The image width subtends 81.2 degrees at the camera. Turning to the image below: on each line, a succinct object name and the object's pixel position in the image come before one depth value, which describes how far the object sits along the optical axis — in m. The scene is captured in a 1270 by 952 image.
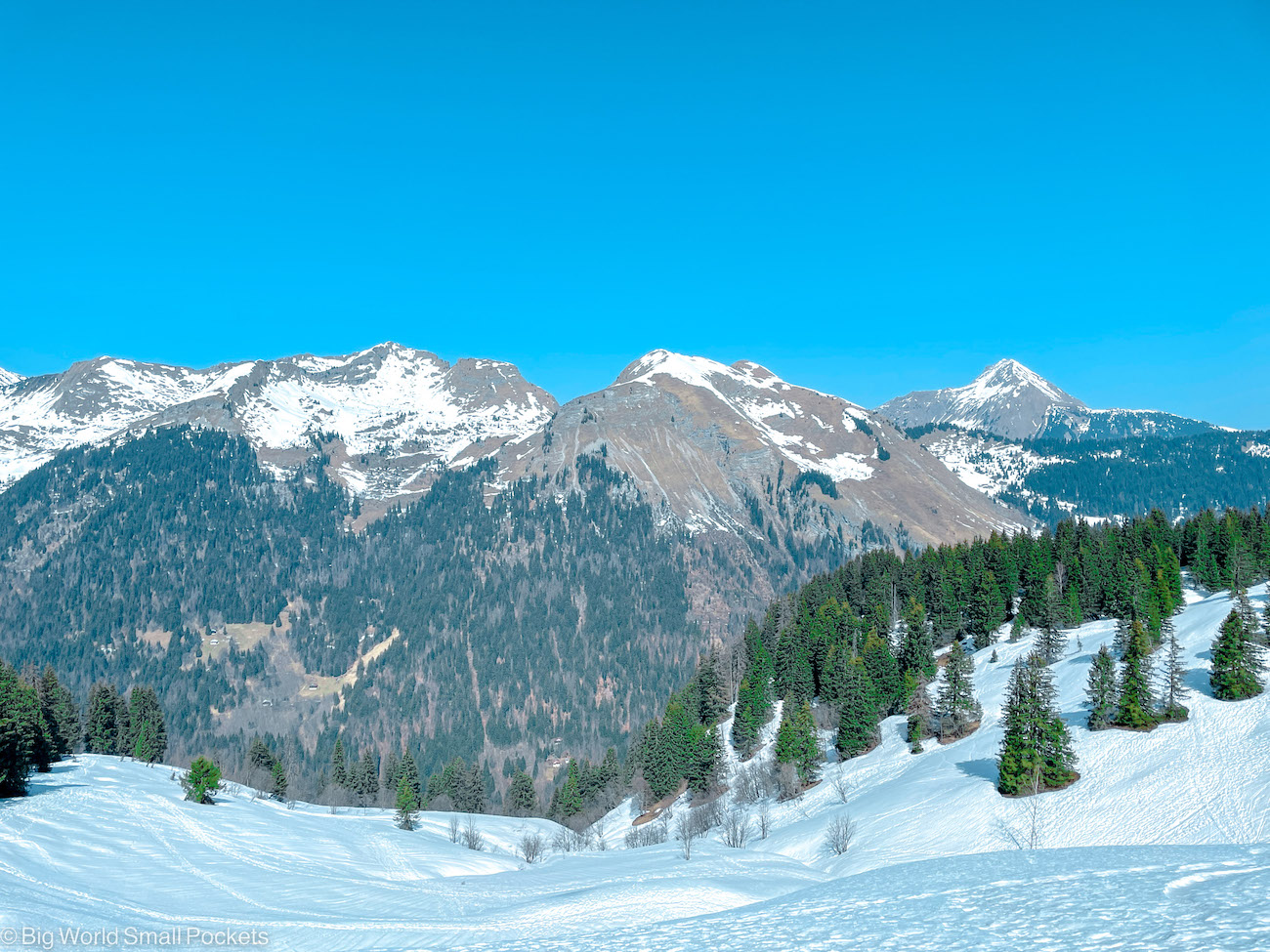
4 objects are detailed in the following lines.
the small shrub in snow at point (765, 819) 73.05
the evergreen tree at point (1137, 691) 68.88
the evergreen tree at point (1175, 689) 68.81
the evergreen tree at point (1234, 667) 69.00
